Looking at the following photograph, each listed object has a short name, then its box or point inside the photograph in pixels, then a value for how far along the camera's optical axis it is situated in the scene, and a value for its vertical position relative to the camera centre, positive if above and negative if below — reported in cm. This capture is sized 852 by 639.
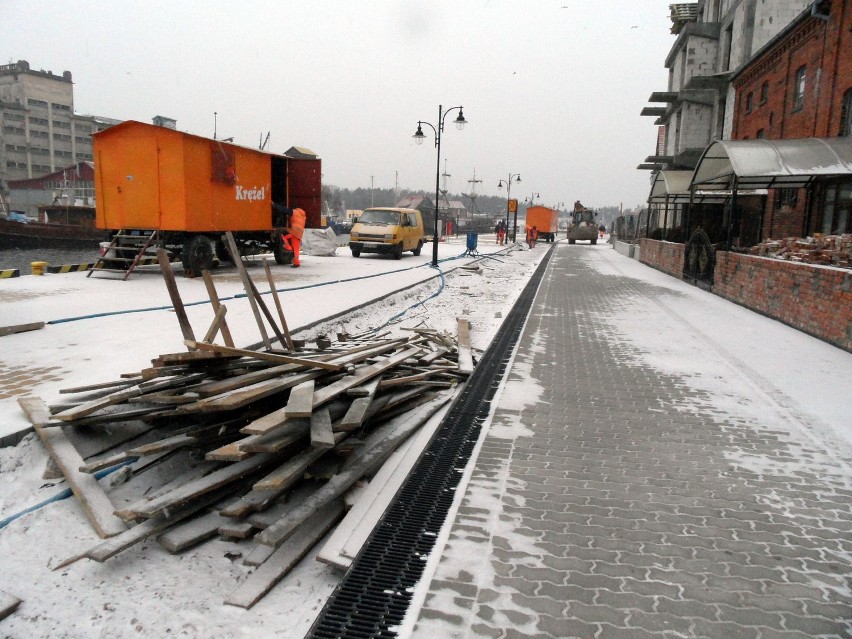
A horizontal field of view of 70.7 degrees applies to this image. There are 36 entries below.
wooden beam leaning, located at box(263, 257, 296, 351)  670 -98
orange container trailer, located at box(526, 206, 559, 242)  5147 +169
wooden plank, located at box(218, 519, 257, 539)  340 -171
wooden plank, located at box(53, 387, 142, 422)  433 -131
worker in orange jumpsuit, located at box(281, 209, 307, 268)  1888 -9
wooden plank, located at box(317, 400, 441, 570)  328 -170
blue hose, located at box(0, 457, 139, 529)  355 -172
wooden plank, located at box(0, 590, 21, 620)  287 -182
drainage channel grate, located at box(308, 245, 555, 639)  279 -173
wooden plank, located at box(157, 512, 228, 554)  338 -175
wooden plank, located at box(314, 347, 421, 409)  427 -117
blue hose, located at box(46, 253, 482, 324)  838 -131
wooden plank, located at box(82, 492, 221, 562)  315 -168
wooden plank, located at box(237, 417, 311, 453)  354 -127
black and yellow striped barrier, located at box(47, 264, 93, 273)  1502 -111
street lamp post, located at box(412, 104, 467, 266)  2211 +394
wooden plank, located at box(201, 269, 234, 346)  579 -69
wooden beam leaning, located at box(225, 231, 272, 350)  639 -57
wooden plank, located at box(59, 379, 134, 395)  503 -135
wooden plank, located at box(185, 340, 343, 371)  459 -101
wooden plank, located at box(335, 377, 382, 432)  405 -125
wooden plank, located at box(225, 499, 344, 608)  296 -175
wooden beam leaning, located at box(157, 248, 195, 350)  546 -63
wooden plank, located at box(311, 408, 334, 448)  366 -124
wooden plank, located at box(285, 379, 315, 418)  372 -110
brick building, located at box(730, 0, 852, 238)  1822 +531
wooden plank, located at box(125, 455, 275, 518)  342 -155
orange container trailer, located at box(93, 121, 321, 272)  1414 +100
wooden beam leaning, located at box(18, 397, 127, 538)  354 -162
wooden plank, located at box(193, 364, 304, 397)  436 -112
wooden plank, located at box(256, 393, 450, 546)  329 -159
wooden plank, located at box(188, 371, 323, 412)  389 -111
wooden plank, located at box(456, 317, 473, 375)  685 -141
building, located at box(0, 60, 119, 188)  9081 +1542
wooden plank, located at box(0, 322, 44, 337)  748 -134
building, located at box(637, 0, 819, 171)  3069 +1082
